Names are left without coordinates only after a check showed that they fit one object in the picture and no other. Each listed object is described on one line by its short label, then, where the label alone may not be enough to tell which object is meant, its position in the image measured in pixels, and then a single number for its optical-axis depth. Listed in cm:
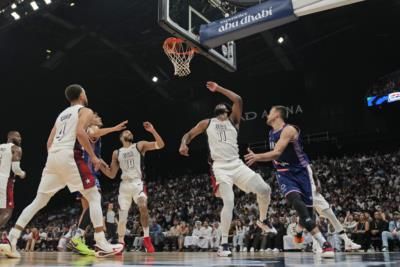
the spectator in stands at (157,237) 1499
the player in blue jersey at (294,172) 463
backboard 831
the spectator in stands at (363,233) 1104
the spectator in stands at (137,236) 1489
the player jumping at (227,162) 547
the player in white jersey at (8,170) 627
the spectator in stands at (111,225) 1067
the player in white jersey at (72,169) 442
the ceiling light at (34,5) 1470
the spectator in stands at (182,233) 1474
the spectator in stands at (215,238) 1378
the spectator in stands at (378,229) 1101
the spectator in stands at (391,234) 1070
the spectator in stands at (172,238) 1500
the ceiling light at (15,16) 1451
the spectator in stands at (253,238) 1263
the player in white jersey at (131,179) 729
